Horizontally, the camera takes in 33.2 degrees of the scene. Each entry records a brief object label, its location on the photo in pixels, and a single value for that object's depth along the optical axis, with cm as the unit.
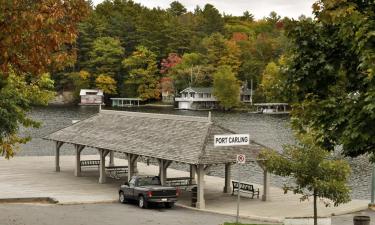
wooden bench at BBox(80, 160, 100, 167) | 4859
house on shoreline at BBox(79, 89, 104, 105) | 15825
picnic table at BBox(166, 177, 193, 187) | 3919
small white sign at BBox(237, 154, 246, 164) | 2663
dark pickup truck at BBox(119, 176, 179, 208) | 3225
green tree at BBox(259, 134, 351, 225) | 2689
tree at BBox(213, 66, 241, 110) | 14112
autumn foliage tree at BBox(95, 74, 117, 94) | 15638
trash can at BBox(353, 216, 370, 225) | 1923
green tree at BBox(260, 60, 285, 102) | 1775
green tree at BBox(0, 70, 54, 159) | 2698
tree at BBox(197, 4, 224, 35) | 16688
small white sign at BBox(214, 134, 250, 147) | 3062
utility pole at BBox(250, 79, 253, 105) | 14575
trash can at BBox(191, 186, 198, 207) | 3456
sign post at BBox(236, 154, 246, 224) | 2663
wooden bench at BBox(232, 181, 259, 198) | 3759
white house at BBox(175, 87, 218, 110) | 14988
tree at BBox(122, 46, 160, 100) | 15238
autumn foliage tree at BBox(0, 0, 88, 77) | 1426
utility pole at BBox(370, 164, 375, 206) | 3606
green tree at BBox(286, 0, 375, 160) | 1414
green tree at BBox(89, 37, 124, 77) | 15325
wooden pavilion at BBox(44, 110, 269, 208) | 3488
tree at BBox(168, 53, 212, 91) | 14775
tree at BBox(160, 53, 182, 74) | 15262
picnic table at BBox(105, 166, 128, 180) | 4436
